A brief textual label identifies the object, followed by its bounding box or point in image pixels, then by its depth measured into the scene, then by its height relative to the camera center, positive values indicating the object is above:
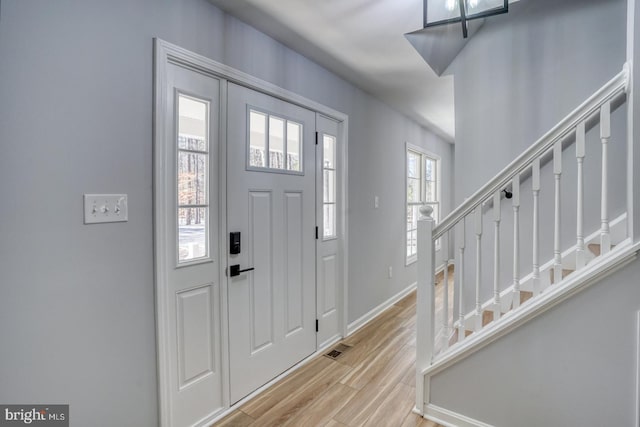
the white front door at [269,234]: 1.98 -0.17
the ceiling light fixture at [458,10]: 1.35 +0.92
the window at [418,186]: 4.61 +0.40
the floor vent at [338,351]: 2.65 -1.22
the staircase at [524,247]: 1.49 -0.22
